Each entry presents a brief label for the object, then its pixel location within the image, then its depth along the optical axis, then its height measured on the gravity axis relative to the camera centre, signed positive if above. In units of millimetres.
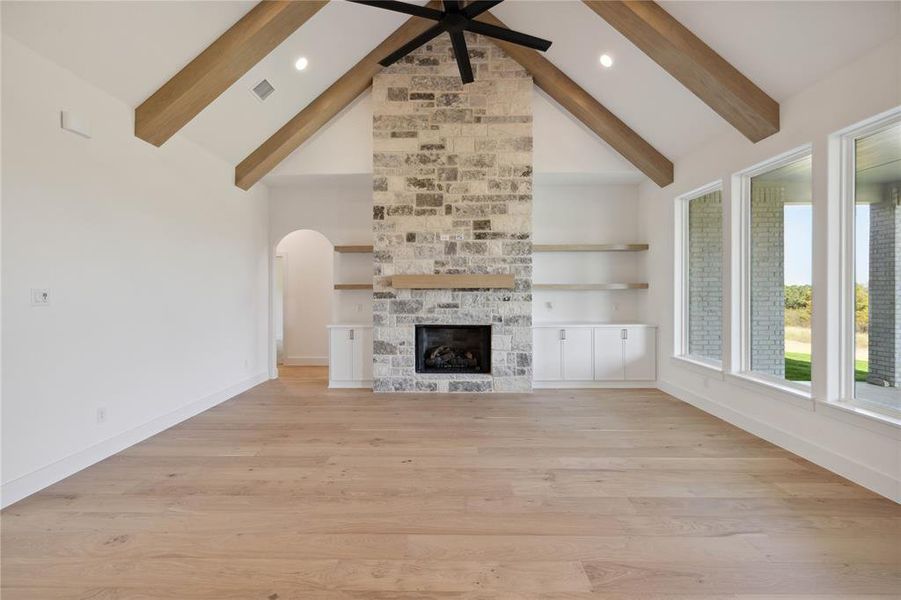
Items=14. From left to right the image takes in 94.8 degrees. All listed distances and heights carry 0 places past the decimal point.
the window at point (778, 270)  3271 +253
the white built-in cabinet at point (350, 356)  5438 -760
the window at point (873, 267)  2605 +210
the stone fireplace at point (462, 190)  5188 +1362
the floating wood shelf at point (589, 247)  5664 +706
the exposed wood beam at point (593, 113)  4875 +2202
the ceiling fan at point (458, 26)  3037 +2175
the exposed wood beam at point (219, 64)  3320 +1905
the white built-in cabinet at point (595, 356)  5395 -745
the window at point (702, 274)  4379 +280
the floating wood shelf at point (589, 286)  5633 +174
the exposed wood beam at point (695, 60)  3281 +1922
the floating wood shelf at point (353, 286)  5824 +173
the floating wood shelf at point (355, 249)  5754 +689
